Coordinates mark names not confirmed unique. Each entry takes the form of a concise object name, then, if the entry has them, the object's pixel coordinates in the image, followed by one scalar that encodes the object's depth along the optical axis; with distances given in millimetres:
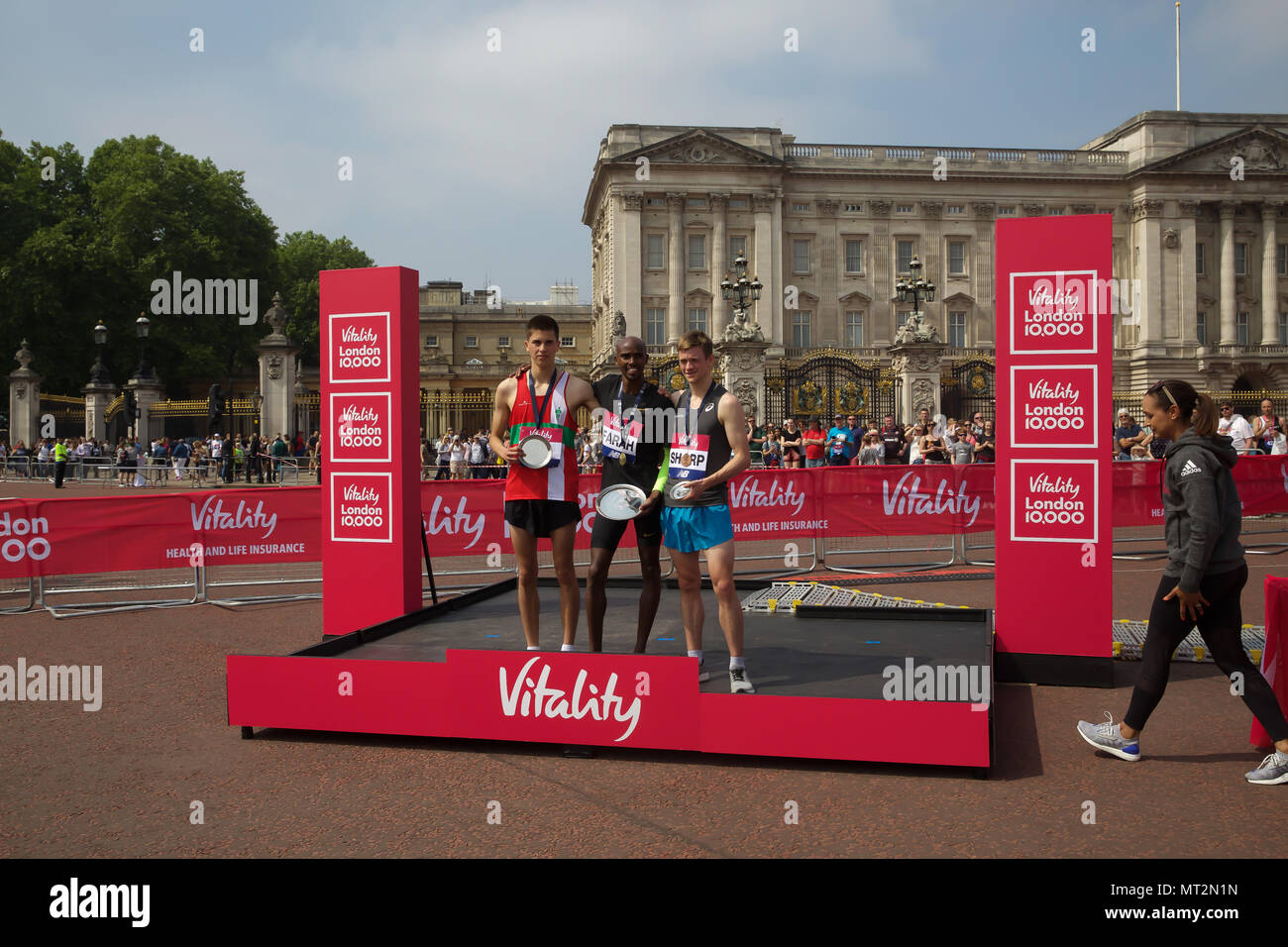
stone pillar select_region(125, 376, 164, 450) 35422
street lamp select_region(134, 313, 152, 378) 31750
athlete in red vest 5824
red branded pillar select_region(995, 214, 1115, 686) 6445
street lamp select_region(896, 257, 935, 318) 32312
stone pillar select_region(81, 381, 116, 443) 38188
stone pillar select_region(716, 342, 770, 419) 26172
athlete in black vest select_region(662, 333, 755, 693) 5500
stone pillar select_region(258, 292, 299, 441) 33250
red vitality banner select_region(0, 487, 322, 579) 9891
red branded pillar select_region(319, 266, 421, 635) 7578
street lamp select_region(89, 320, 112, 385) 38469
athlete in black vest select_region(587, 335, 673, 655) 5844
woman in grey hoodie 4637
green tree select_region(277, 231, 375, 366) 67250
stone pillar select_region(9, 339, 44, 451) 38812
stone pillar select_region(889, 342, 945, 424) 26281
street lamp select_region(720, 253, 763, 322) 29578
